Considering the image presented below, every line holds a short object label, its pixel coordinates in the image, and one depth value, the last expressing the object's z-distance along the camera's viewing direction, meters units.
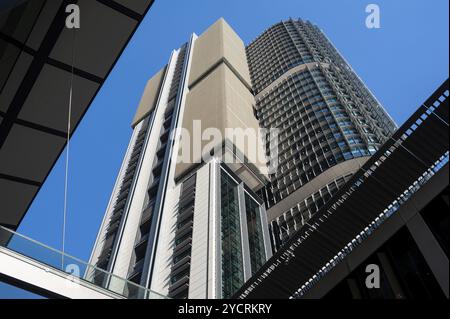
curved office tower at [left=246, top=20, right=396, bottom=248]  66.69
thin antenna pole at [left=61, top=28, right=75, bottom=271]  7.29
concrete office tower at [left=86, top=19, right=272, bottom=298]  51.34
